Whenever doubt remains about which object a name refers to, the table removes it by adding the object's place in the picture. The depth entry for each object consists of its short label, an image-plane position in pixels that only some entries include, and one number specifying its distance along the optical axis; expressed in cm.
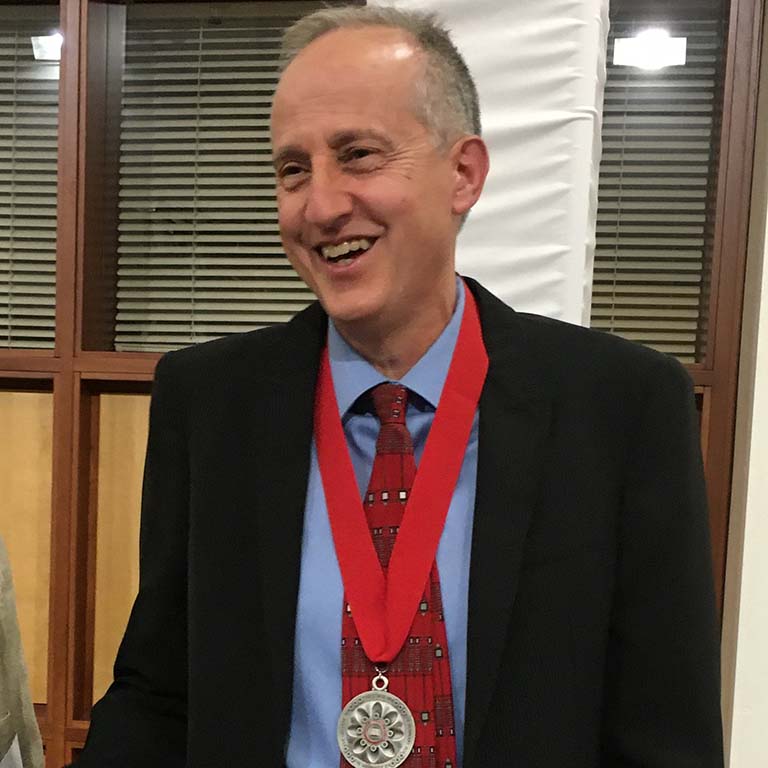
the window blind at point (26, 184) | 251
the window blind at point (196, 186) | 248
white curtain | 141
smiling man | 94
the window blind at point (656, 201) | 229
